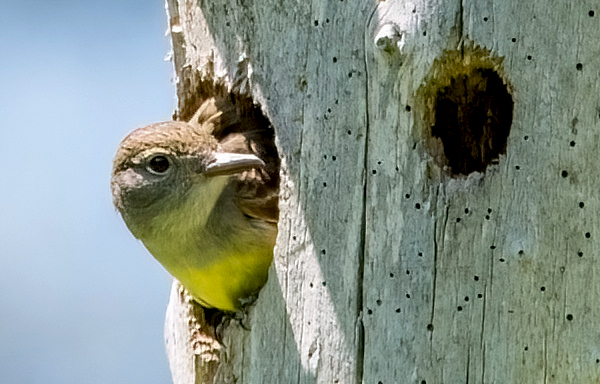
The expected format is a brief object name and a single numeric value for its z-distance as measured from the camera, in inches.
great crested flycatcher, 223.9
